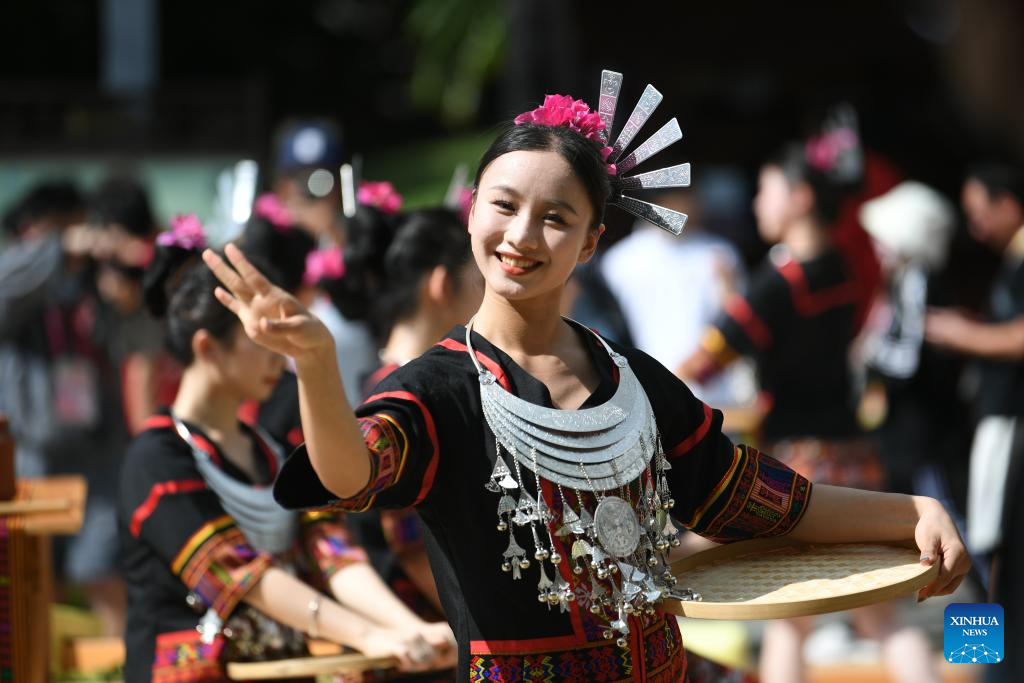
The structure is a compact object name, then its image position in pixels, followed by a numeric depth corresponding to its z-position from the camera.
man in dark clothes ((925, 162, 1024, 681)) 9.44
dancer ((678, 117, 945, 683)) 10.14
